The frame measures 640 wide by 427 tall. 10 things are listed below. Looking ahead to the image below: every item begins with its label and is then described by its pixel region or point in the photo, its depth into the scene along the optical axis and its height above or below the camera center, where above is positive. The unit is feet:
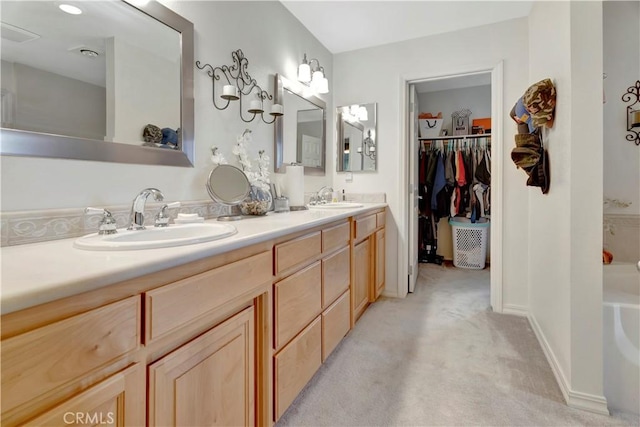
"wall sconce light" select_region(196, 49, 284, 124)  5.25 +2.45
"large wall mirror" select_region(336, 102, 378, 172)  9.48 +2.34
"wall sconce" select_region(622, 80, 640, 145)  6.61 +2.18
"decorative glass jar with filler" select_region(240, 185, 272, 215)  5.57 +0.19
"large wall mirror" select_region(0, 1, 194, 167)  3.07 +1.58
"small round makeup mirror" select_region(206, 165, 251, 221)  5.11 +0.47
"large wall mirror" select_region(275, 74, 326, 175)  7.20 +2.20
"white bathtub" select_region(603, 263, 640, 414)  4.59 -2.13
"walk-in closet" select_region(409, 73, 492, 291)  12.55 +1.66
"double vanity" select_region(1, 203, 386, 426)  1.69 -0.88
